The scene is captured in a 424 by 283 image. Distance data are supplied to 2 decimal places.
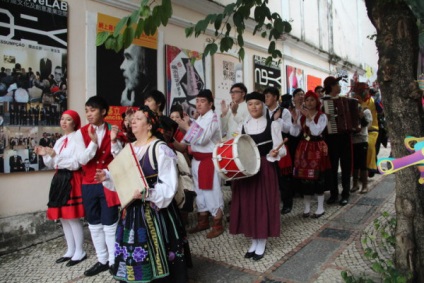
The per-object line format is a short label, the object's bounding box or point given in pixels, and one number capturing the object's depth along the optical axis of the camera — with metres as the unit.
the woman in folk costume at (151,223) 2.54
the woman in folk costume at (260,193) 3.61
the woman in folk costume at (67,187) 3.67
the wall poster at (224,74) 7.31
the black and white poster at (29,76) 4.17
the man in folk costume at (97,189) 3.42
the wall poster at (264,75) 8.67
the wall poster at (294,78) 10.04
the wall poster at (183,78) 6.21
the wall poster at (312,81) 11.37
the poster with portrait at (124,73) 5.16
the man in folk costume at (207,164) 4.40
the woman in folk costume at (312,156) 4.86
